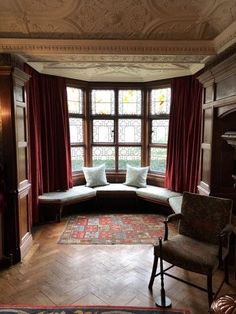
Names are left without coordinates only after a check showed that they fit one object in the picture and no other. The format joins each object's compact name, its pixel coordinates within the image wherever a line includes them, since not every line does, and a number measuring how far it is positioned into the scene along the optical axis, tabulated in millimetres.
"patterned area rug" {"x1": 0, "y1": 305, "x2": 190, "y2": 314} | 2188
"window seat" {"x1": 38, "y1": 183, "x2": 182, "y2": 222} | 4273
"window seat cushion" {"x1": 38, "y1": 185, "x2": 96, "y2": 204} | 4270
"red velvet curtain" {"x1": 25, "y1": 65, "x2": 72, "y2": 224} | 4082
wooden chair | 2244
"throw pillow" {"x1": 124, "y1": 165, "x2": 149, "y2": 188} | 5035
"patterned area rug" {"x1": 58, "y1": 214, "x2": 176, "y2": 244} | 3654
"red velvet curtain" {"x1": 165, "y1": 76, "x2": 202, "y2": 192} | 4238
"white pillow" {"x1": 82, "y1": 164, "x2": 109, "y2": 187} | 5051
